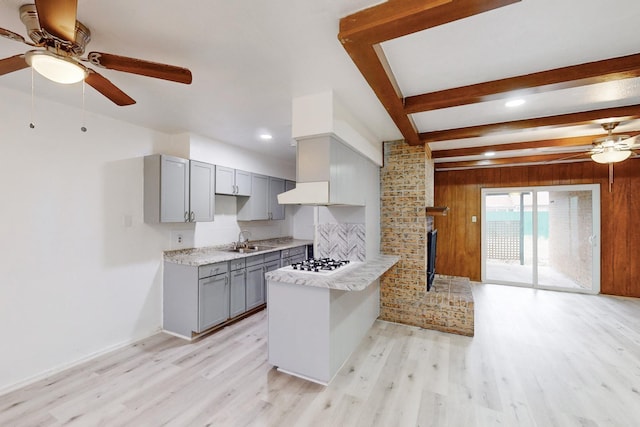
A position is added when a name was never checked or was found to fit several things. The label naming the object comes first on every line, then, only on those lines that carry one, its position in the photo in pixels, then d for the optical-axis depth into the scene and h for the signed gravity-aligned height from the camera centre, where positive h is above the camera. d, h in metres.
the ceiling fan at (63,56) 1.14 +0.86
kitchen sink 4.07 -0.54
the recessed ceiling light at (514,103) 2.49 +1.11
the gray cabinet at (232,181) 3.90 +0.54
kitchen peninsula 2.31 -0.97
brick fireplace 3.49 -0.40
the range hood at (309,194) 2.34 +0.20
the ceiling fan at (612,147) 3.03 +0.83
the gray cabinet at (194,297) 3.14 -1.02
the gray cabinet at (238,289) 3.56 -1.02
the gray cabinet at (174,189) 3.14 +0.33
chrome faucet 4.44 -0.38
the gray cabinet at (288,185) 5.36 +0.65
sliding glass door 4.96 -0.41
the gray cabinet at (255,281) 3.84 -0.99
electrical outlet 3.60 -0.32
